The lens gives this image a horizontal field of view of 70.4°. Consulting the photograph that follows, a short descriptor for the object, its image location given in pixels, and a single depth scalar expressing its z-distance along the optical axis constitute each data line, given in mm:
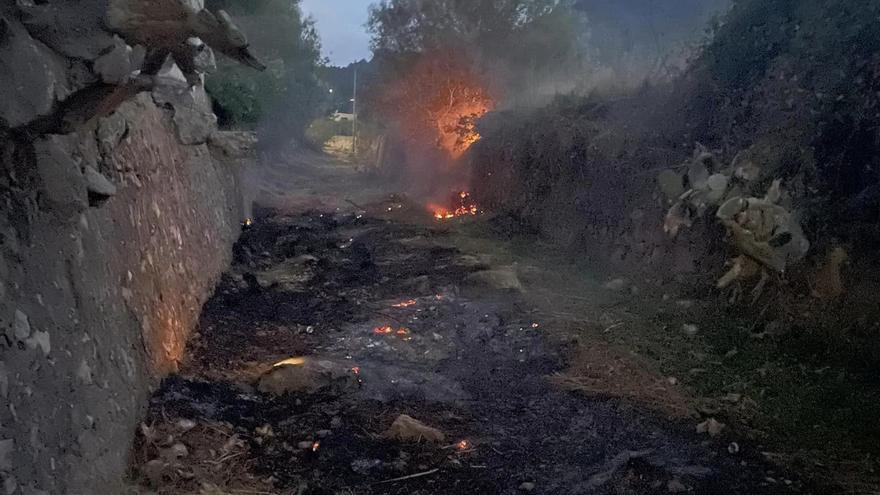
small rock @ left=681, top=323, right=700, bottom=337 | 5737
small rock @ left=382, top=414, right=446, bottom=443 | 3970
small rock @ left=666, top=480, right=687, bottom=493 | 3375
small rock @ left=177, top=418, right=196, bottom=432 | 3821
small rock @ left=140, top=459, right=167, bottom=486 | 3266
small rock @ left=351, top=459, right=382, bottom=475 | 3631
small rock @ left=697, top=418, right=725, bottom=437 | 4004
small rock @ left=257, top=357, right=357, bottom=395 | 4594
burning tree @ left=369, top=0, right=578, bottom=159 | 18375
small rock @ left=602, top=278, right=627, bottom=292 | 7402
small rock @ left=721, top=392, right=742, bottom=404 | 4446
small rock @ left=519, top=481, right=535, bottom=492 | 3476
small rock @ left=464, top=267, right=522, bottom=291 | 7286
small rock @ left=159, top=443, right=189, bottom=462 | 3488
